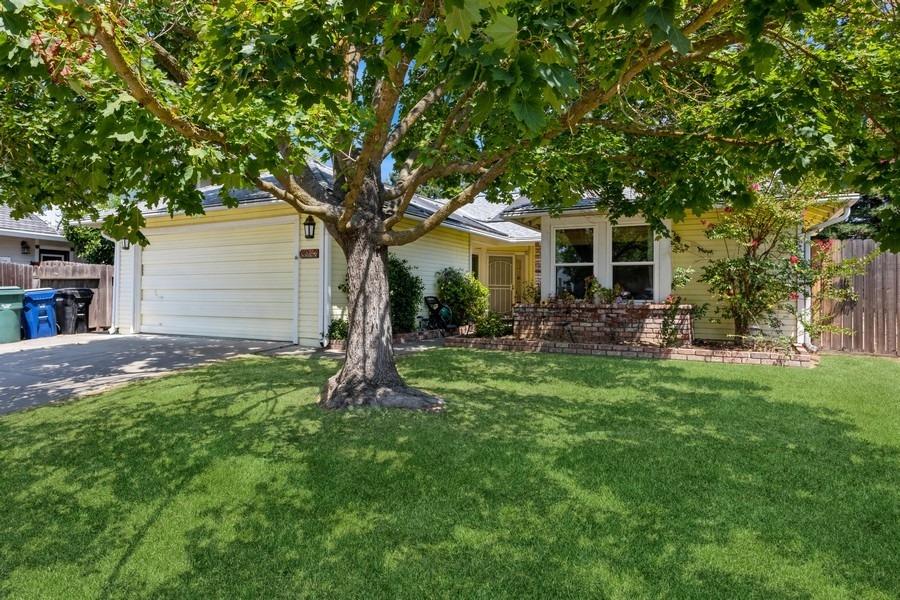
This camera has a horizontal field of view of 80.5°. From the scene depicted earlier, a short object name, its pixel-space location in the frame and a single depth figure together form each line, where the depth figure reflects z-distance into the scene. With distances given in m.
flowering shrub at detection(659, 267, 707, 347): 9.73
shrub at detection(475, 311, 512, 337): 11.96
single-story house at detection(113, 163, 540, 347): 10.48
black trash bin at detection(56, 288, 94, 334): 12.18
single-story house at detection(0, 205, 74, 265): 16.25
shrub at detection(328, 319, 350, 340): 10.21
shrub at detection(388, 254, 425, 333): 11.32
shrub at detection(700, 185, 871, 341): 8.77
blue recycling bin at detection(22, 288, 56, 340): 11.31
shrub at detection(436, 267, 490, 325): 13.22
